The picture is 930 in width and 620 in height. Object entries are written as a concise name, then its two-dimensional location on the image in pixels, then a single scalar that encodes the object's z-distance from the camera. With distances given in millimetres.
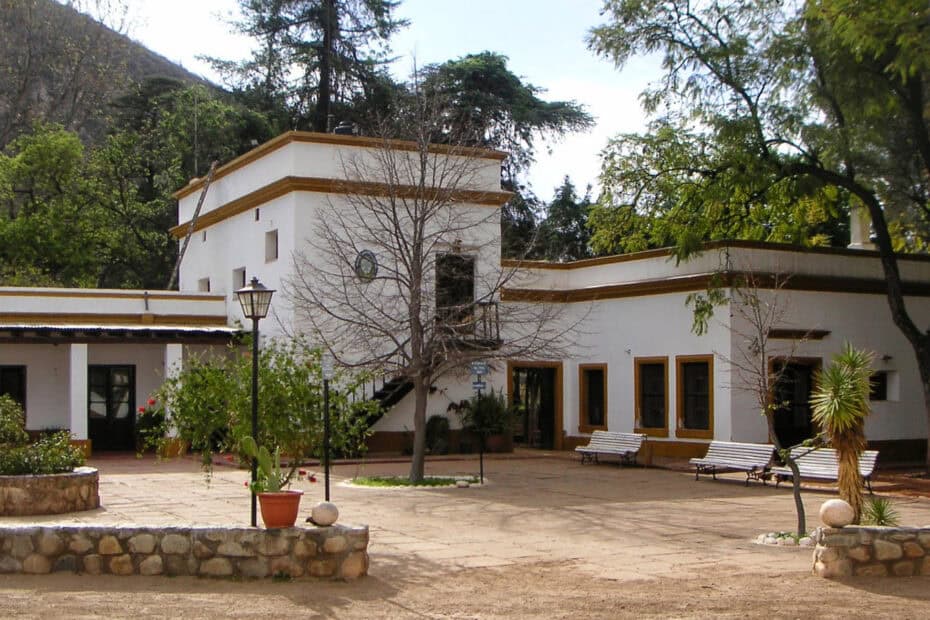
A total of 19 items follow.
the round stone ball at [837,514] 9930
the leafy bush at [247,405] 11695
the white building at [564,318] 23141
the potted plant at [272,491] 9750
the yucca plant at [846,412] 11016
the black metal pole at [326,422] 11359
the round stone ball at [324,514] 9680
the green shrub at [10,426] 15438
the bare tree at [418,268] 18375
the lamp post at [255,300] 11227
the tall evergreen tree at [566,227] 43156
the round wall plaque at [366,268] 20203
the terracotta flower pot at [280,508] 9750
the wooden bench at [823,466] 17594
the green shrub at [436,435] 24531
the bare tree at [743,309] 21828
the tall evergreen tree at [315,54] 42781
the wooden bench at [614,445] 22359
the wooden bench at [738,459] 19141
